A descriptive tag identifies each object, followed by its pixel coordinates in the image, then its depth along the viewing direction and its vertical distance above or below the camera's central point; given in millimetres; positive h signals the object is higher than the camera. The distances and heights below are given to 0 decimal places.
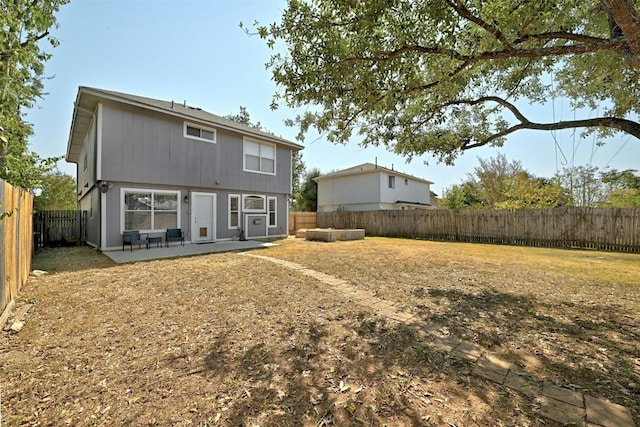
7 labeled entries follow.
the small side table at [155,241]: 9868 -995
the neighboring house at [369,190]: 23500 +2265
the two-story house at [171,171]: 9539 +1863
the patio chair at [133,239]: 9562 -896
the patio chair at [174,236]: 10625 -873
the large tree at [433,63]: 3693 +2664
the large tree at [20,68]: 4742 +2868
